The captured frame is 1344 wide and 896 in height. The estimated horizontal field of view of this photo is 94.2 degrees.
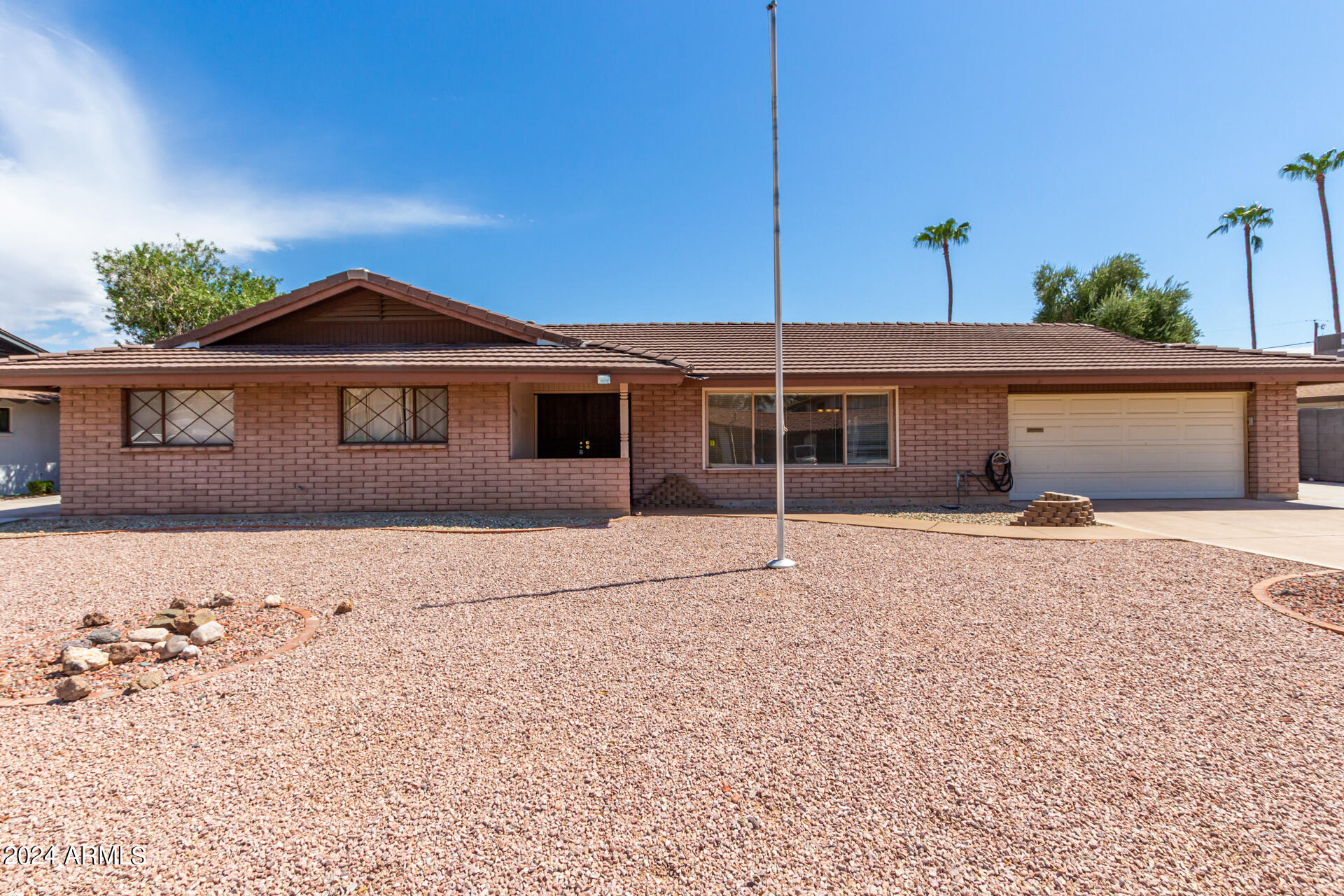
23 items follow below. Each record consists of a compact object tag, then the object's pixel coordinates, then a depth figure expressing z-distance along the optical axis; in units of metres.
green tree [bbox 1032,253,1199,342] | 25.72
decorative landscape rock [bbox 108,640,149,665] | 3.97
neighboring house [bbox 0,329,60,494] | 16.30
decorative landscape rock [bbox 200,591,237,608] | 5.16
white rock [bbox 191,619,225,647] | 4.29
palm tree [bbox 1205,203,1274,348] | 31.33
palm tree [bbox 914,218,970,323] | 31.84
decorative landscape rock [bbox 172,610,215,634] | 4.47
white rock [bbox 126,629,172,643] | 4.21
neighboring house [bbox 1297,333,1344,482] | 16.09
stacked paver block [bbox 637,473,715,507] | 11.62
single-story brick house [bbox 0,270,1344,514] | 10.15
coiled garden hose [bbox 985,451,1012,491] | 11.67
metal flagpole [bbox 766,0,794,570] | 6.55
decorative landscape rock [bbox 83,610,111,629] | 4.66
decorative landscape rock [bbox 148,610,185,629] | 4.55
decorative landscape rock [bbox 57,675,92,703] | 3.42
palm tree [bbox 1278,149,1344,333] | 27.59
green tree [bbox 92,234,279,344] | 29.20
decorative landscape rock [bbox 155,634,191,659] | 4.05
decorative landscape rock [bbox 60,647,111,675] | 3.74
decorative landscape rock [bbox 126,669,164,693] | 3.54
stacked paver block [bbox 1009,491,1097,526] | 9.08
